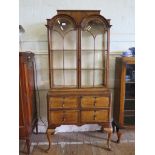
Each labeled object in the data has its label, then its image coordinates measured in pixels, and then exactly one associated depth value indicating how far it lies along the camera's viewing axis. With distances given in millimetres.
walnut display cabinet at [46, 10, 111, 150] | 2258
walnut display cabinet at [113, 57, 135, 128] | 2348
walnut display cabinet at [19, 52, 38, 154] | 2062
